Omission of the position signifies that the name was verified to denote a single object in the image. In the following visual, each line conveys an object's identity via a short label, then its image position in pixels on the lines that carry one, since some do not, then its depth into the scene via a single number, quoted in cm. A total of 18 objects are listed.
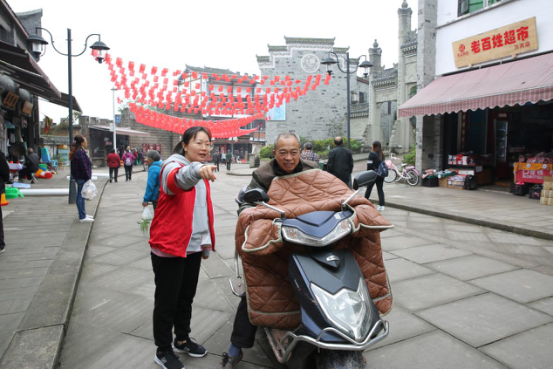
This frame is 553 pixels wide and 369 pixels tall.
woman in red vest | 238
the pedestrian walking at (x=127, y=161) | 1778
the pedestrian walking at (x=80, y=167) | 714
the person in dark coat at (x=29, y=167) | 1393
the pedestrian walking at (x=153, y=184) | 546
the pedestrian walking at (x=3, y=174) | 497
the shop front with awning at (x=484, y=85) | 940
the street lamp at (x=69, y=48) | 1059
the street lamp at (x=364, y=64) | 1447
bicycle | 1326
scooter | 189
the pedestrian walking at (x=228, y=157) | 2724
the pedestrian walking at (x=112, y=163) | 1652
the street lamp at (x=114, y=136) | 3002
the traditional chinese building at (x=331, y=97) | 2955
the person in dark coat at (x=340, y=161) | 875
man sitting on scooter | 246
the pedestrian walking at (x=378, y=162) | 865
